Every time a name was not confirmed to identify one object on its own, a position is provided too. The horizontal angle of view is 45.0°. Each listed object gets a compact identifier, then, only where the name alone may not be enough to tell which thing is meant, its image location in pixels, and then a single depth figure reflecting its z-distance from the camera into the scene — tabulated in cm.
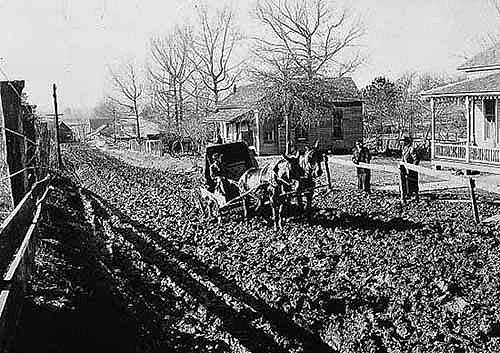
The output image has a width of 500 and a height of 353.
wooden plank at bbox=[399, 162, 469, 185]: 1245
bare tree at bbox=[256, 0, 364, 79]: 3952
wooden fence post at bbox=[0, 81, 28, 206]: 661
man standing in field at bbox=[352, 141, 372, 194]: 1669
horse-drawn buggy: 1192
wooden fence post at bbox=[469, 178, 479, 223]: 1165
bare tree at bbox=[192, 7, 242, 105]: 6066
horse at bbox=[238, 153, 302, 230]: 1185
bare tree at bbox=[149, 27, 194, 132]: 6400
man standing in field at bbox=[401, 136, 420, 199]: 1516
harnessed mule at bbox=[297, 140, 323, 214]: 1185
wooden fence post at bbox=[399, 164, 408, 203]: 1430
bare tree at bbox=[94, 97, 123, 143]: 10043
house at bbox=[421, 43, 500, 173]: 2223
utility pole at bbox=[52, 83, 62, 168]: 2752
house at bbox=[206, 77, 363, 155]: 3772
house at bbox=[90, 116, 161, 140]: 9788
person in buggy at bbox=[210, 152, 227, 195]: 1373
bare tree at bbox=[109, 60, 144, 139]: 8144
